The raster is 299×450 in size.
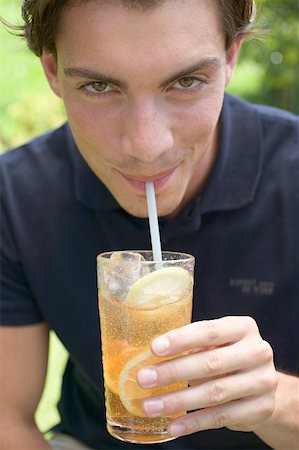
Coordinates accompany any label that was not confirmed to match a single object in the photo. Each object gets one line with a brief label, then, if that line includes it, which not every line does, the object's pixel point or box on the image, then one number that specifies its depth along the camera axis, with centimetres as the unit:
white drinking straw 55
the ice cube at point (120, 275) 50
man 53
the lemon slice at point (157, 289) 49
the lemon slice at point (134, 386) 50
